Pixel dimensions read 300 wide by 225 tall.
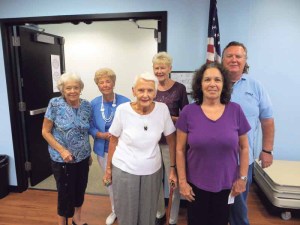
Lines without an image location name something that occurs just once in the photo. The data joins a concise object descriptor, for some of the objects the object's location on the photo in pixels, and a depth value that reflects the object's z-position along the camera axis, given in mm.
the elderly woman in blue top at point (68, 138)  1896
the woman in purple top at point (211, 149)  1432
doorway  2479
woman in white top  1614
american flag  2221
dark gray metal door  2926
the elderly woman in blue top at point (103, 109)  2061
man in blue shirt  1716
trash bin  2898
